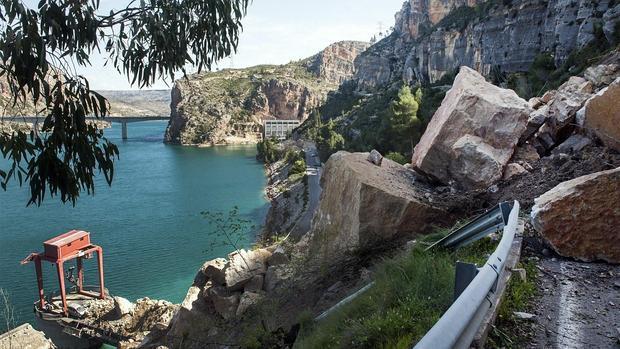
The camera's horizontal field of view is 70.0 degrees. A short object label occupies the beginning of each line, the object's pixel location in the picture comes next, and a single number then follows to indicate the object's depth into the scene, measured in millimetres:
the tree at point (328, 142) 44969
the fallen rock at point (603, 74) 7730
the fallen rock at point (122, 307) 16359
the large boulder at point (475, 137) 7227
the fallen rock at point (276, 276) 8969
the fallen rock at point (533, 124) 7887
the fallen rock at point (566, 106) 7207
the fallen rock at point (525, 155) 7410
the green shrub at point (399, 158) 17456
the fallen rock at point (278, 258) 9937
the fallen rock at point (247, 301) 8922
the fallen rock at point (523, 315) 2748
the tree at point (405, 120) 24219
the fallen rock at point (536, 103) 9070
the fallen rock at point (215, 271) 10810
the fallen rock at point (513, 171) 6884
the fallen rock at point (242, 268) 10102
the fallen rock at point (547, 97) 9055
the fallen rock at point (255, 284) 9758
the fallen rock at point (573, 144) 6352
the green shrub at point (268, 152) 64081
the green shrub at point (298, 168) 46562
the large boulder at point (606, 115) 5746
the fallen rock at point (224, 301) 9520
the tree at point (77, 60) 3316
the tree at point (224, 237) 25400
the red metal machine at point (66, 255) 17347
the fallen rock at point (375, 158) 8164
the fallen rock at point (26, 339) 11953
